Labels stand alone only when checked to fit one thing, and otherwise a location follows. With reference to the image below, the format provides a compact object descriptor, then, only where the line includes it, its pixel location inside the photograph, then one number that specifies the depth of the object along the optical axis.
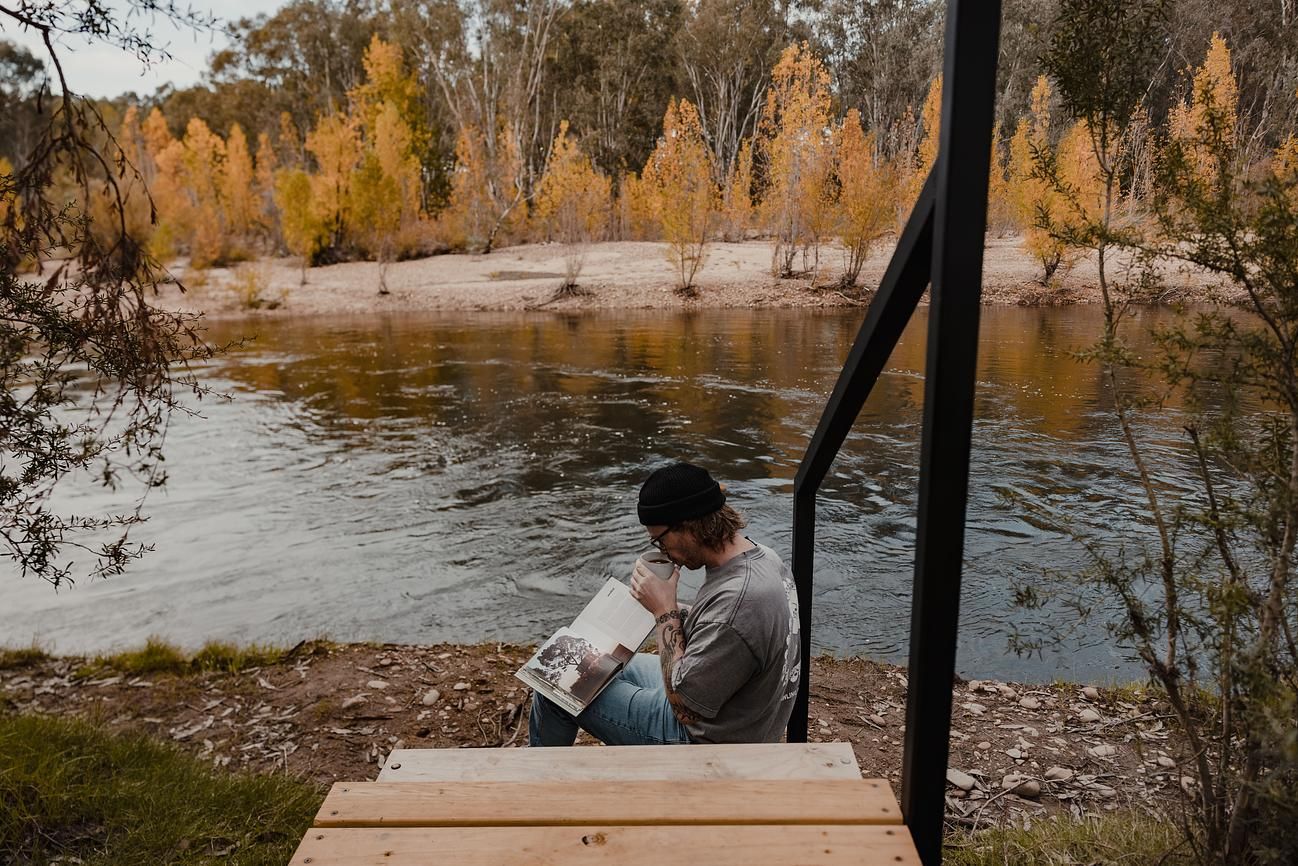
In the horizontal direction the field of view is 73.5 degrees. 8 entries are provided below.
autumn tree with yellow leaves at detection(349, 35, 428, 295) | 24.88
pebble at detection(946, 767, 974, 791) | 2.94
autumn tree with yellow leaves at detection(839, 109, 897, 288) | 16.55
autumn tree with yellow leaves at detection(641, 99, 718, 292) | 19.83
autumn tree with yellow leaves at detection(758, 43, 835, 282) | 16.08
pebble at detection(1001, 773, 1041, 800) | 2.90
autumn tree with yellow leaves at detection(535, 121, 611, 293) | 24.56
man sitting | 2.01
